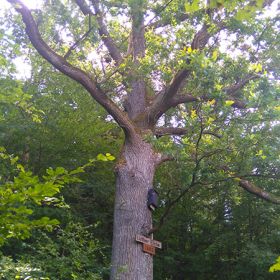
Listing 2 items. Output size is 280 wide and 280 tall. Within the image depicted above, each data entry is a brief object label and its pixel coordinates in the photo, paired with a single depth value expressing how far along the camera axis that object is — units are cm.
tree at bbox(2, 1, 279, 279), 539
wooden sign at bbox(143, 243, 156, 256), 545
